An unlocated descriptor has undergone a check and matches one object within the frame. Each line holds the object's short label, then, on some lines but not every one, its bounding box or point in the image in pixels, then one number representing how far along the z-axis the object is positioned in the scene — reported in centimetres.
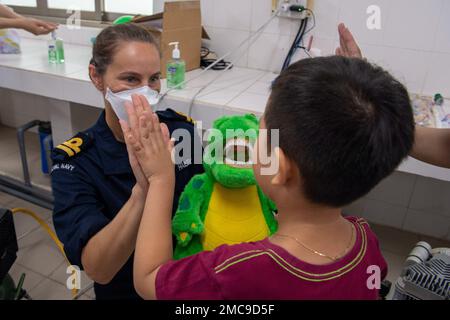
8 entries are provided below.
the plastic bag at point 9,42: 240
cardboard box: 194
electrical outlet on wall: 213
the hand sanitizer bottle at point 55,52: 230
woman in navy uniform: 84
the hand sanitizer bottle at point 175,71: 196
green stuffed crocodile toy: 94
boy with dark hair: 57
